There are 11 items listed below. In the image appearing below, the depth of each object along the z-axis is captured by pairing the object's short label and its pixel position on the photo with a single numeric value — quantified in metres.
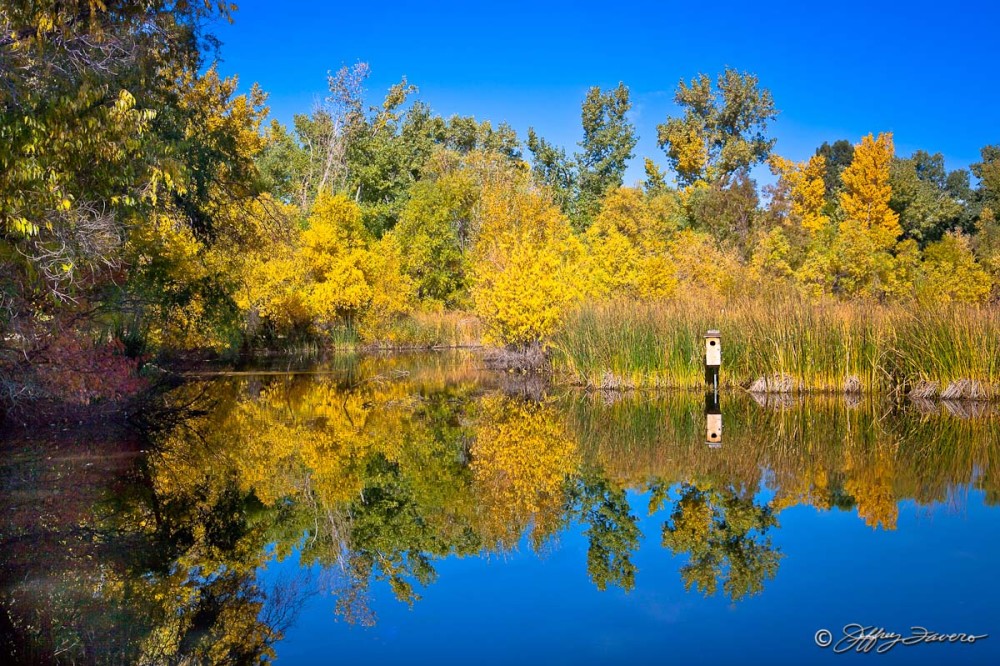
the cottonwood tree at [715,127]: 51.97
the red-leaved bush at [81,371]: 11.98
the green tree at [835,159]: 69.50
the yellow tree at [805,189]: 44.16
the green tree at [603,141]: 54.50
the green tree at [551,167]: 55.52
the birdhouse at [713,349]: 15.75
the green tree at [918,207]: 51.88
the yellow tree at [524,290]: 19.95
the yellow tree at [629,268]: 25.75
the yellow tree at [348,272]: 30.72
